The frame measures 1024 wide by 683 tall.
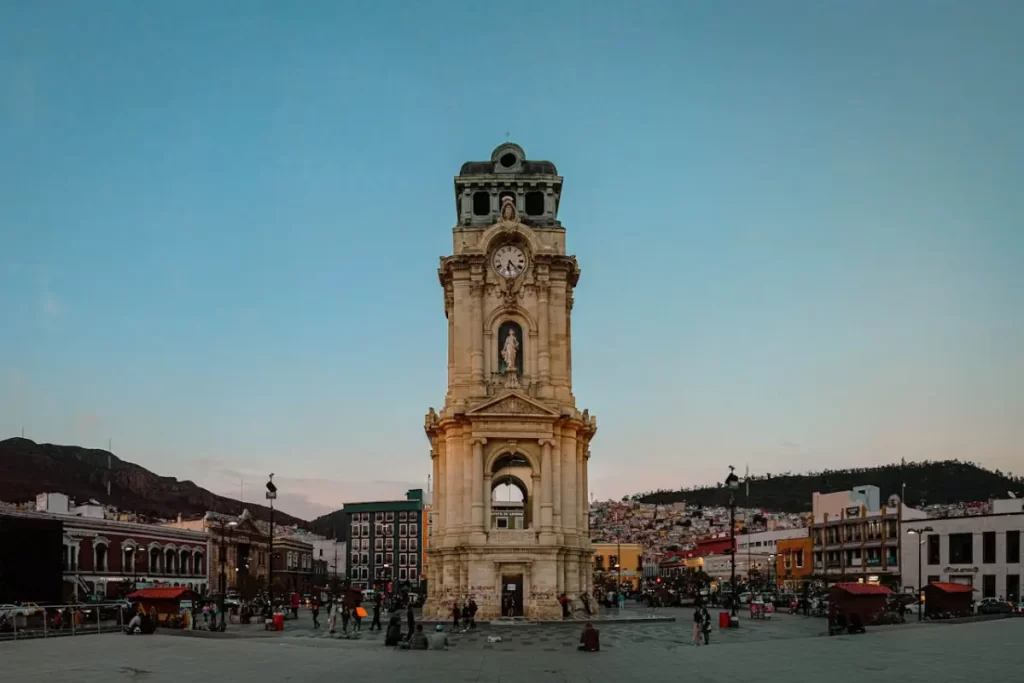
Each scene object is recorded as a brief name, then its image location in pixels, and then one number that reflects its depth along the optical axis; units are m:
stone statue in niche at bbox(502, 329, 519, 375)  65.75
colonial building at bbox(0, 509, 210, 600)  84.44
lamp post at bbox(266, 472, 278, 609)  54.19
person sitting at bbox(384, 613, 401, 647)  38.66
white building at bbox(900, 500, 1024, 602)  81.12
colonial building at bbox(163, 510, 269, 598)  115.07
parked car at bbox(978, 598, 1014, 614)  59.51
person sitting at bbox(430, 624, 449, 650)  37.50
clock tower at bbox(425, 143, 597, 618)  62.25
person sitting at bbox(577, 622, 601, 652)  36.66
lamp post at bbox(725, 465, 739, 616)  47.94
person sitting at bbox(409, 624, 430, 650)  36.94
